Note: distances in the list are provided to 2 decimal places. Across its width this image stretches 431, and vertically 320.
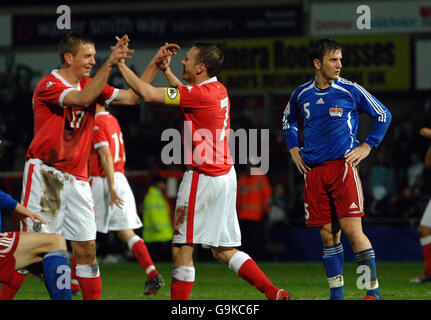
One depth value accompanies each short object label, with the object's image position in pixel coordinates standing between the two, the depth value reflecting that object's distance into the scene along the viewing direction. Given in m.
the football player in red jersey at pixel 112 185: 18.11
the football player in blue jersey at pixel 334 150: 14.35
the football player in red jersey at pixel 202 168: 12.87
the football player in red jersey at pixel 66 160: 13.42
